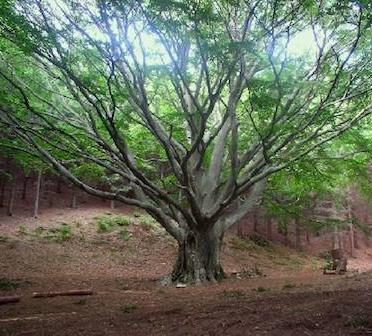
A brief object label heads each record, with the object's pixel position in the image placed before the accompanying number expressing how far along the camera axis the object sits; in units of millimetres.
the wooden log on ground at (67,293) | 9664
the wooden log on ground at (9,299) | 8602
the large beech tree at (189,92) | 9242
